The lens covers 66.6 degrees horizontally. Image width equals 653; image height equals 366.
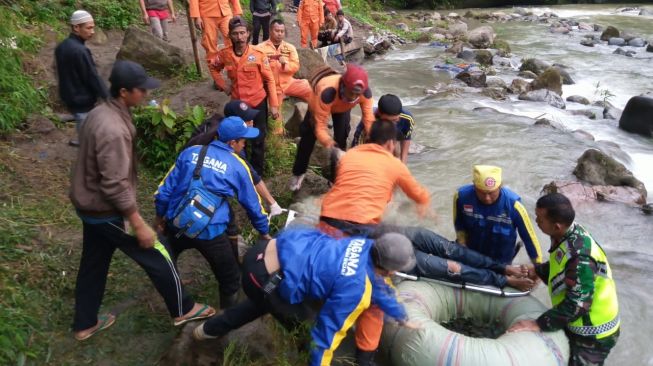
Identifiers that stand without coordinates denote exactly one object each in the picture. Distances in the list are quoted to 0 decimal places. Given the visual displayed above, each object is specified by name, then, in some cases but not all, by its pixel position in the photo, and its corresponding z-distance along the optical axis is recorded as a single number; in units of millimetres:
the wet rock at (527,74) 14734
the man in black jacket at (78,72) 4801
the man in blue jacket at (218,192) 3479
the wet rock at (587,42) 19388
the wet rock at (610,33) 19797
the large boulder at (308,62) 9320
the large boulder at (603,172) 7551
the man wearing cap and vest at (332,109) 4895
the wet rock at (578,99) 12688
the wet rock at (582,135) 9688
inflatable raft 3436
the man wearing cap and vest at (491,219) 4148
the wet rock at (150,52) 8367
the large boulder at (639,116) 10195
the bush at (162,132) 5934
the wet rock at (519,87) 13109
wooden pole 7980
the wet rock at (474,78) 13477
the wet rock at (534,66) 15289
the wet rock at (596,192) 7082
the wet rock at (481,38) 18312
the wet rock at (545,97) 12237
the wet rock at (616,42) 19173
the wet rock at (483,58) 16078
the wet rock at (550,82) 12977
